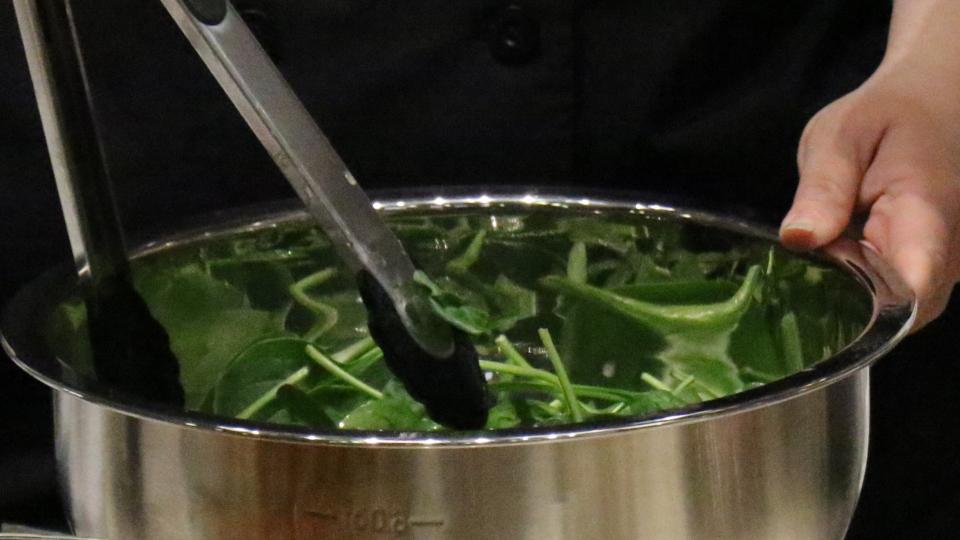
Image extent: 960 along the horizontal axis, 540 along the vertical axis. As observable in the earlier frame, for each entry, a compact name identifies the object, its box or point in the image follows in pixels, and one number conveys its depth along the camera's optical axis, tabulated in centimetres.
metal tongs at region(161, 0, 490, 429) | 157
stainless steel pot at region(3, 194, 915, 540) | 152
